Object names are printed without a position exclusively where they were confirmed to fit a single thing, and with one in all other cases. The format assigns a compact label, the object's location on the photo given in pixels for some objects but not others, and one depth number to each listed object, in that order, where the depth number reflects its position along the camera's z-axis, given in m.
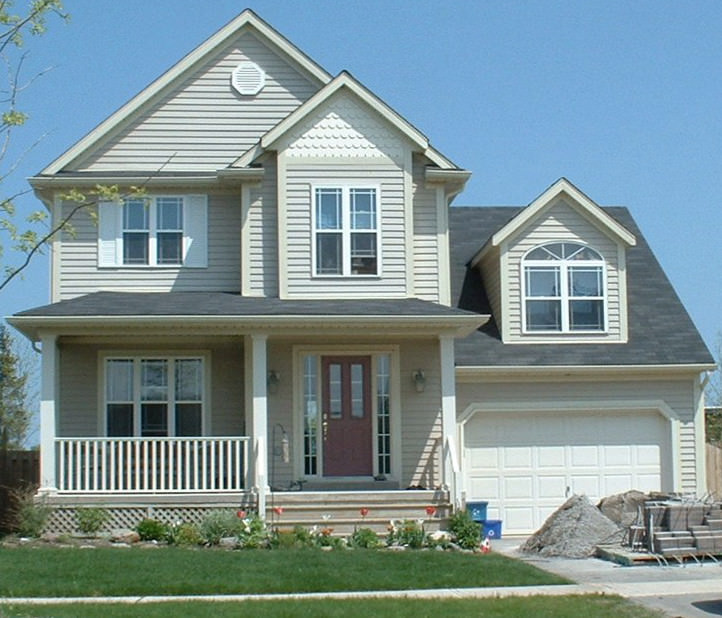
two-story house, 21.89
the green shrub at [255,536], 18.66
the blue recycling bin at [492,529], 21.27
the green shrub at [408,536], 18.84
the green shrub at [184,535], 19.08
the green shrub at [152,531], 19.38
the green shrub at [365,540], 18.72
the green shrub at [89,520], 19.78
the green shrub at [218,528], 19.08
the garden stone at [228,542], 18.86
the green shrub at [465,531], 18.95
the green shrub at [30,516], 19.53
